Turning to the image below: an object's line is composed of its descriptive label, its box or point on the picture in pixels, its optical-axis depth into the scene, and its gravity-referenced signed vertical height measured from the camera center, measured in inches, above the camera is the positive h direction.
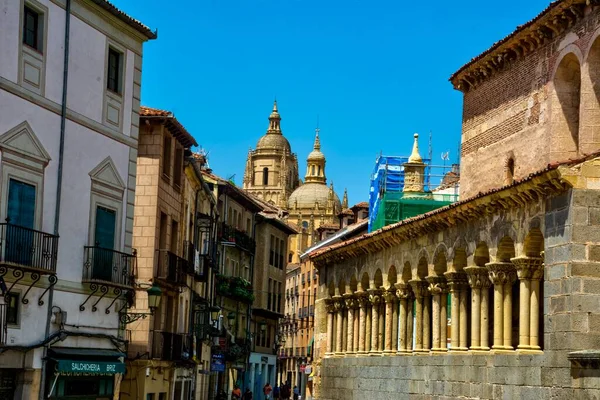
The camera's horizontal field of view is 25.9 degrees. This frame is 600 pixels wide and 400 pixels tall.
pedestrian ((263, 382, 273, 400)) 2715.6 +9.8
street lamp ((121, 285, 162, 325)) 1196.5 +86.5
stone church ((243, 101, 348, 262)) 7401.6 +1120.0
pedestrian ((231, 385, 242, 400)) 2304.4 +1.3
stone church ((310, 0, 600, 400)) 932.6 +129.2
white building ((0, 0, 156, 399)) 952.9 +155.5
